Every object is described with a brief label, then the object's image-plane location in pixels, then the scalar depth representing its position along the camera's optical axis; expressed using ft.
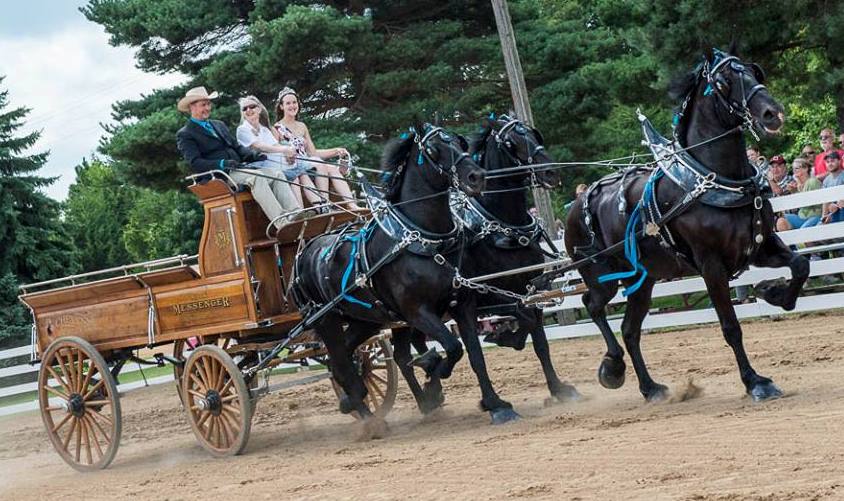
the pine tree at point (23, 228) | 101.19
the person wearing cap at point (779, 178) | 45.70
